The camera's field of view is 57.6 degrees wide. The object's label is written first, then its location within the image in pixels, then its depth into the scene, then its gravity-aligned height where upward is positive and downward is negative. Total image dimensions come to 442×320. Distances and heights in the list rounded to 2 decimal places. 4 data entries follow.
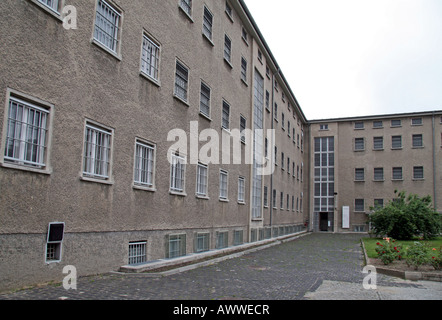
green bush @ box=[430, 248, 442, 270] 11.55 -1.25
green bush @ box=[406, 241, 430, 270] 11.77 -1.16
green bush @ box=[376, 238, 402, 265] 12.95 -1.22
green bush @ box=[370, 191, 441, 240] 26.47 -0.32
